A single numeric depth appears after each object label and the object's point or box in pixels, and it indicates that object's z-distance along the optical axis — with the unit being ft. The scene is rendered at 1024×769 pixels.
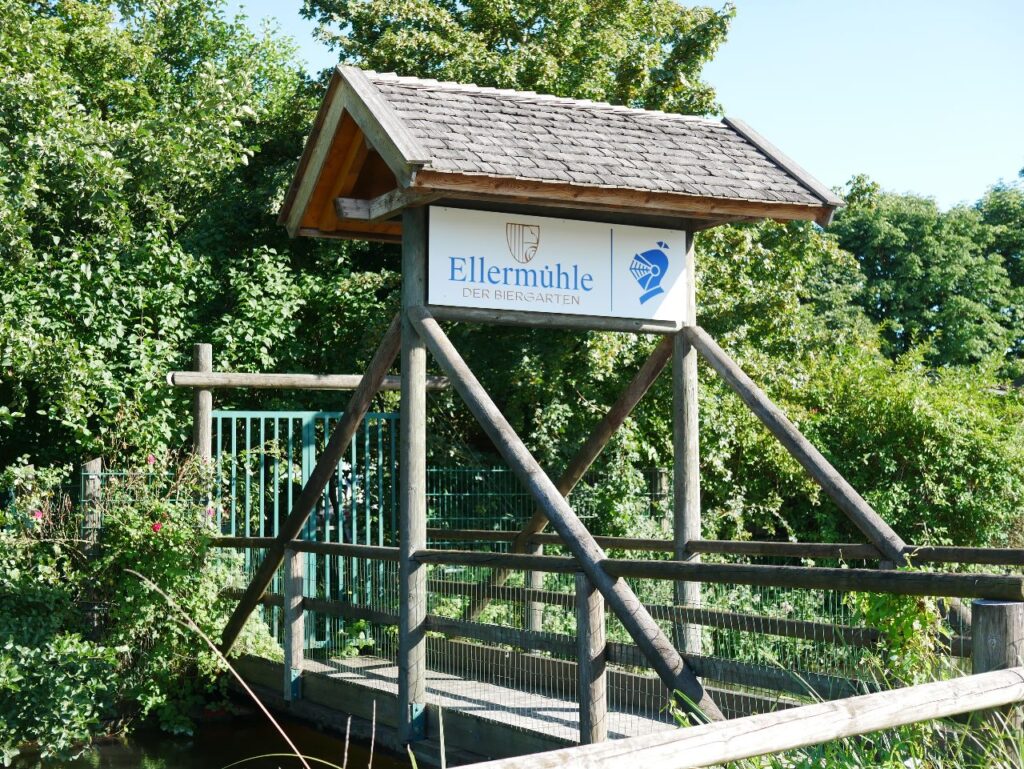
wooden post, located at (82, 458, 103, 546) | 29.37
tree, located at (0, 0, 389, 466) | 35.63
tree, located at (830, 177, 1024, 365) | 97.04
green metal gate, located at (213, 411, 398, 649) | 33.37
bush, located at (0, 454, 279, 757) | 26.21
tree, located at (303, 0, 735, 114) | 42.57
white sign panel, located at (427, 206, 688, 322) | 23.62
